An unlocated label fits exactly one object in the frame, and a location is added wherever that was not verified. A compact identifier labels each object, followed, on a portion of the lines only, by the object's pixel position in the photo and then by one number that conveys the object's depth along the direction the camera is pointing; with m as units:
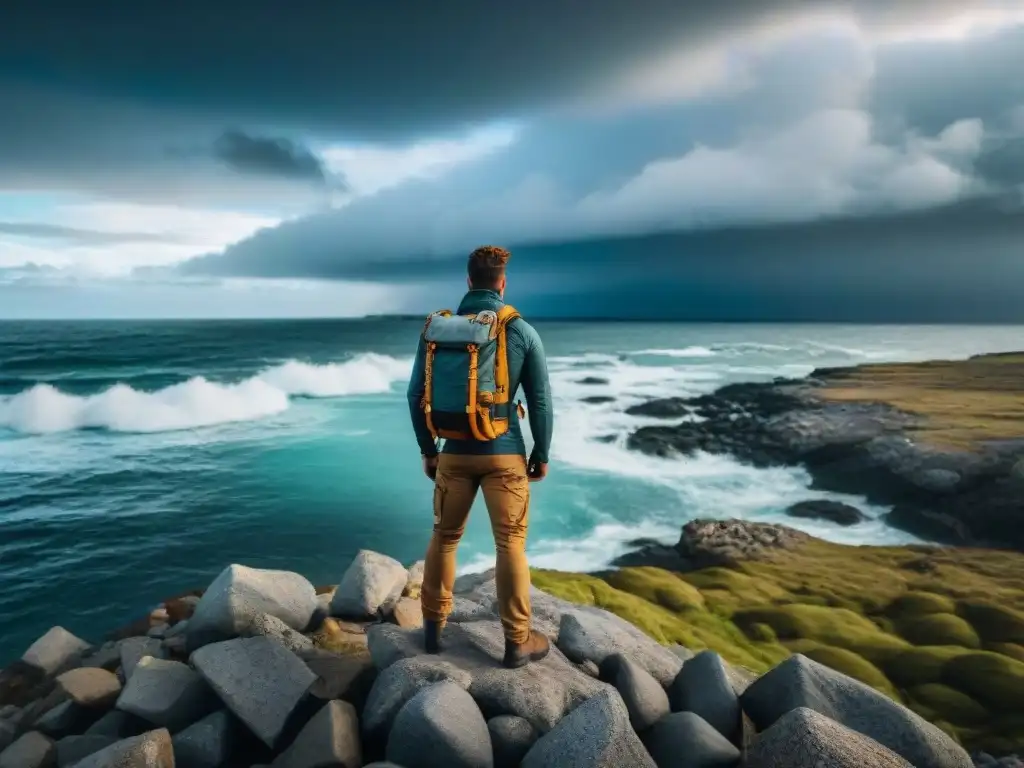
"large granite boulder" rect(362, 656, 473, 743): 4.66
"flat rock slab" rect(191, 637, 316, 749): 4.75
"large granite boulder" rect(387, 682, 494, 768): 4.18
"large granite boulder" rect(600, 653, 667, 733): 4.95
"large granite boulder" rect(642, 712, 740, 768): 4.37
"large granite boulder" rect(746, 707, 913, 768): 3.76
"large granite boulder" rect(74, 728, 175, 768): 4.25
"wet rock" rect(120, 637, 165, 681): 6.10
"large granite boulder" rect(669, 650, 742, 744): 5.02
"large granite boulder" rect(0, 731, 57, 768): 5.06
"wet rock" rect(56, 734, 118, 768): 4.96
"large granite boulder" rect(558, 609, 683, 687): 5.84
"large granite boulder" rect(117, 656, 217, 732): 5.06
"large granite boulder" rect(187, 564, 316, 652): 6.00
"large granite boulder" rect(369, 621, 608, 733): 4.75
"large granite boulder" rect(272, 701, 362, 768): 4.36
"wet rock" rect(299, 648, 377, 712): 5.12
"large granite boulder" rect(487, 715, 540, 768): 4.45
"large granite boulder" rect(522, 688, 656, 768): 4.01
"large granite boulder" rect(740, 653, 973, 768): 4.56
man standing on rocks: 4.70
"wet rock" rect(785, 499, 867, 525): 18.62
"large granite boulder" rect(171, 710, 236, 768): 4.57
